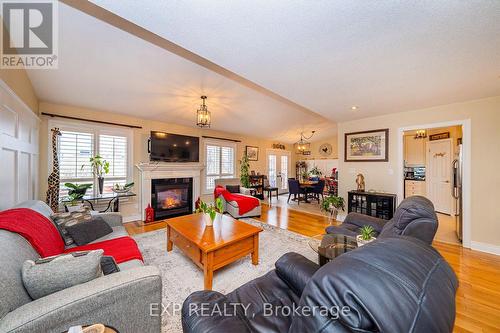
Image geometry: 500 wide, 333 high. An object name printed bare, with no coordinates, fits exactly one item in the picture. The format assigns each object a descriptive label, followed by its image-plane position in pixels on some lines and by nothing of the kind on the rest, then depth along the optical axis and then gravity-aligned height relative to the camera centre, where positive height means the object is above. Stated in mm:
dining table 6340 -665
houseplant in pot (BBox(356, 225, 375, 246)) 1789 -672
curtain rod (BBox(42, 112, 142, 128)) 3227 +877
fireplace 4473 -783
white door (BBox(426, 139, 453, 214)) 4852 -192
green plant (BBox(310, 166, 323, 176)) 8480 -219
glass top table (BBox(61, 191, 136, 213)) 3349 -586
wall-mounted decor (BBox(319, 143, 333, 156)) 8625 +796
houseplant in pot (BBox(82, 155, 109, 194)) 3625 -30
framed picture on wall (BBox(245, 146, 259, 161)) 6750 +495
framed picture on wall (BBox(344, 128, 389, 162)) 3929 +451
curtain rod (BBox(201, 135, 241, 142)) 5447 +860
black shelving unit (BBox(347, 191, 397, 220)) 3654 -749
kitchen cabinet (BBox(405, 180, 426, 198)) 5370 -607
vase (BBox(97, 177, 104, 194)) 3547 -321
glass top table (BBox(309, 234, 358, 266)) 1779 -819
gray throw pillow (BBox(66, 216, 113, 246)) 1949 -713
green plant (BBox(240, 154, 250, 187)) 6194 -201
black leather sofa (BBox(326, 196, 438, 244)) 1537 -455
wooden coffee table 1968 -858
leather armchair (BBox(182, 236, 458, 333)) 474 -344
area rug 1832 -1265
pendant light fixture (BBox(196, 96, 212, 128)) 3238 +828
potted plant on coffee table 2512 -599
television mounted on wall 4368 +454
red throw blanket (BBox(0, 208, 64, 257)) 1301 -491
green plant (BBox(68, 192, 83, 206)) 3042 -527
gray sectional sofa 845 -673
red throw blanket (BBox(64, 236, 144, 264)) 1707 -813
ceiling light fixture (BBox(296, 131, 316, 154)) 7305 +1146
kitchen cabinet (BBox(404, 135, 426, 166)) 5621 +487
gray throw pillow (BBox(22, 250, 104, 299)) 989 -591
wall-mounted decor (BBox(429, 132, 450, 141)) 4933 +830
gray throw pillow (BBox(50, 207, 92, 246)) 1920 -591
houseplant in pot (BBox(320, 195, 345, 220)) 4008 -825
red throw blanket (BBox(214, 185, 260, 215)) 4402 -807
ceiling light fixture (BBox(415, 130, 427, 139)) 5375 +934
